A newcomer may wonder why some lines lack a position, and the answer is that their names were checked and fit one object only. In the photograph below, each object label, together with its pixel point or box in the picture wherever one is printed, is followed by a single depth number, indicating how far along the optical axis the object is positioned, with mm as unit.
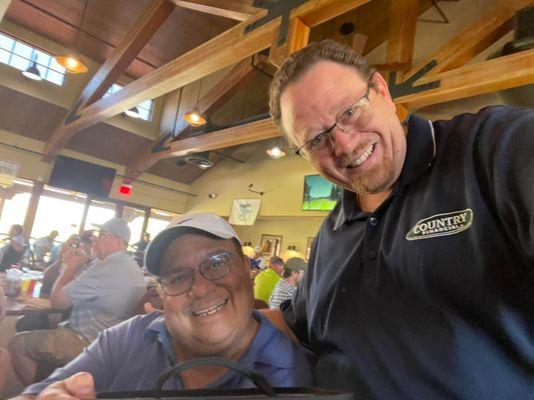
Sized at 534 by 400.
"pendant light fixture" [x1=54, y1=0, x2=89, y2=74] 5420
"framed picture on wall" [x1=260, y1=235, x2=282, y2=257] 10422
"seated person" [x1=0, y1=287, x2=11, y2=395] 1590
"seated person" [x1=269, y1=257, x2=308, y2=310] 3963
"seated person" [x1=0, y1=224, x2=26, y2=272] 5038
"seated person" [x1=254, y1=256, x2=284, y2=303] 4574
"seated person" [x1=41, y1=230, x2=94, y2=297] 3422
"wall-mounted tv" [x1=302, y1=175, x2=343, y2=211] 8318
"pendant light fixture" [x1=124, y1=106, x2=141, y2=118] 8970
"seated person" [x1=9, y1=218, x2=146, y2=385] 2482
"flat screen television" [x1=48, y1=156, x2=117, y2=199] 9797
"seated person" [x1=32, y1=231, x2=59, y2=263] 7533
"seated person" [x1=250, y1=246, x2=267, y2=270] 8047
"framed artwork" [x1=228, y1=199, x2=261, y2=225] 10203
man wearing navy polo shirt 621
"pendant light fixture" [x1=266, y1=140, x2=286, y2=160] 8406
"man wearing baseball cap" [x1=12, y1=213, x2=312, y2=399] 882
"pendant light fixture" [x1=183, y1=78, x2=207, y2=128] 7227
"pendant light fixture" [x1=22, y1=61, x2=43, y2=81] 6652
